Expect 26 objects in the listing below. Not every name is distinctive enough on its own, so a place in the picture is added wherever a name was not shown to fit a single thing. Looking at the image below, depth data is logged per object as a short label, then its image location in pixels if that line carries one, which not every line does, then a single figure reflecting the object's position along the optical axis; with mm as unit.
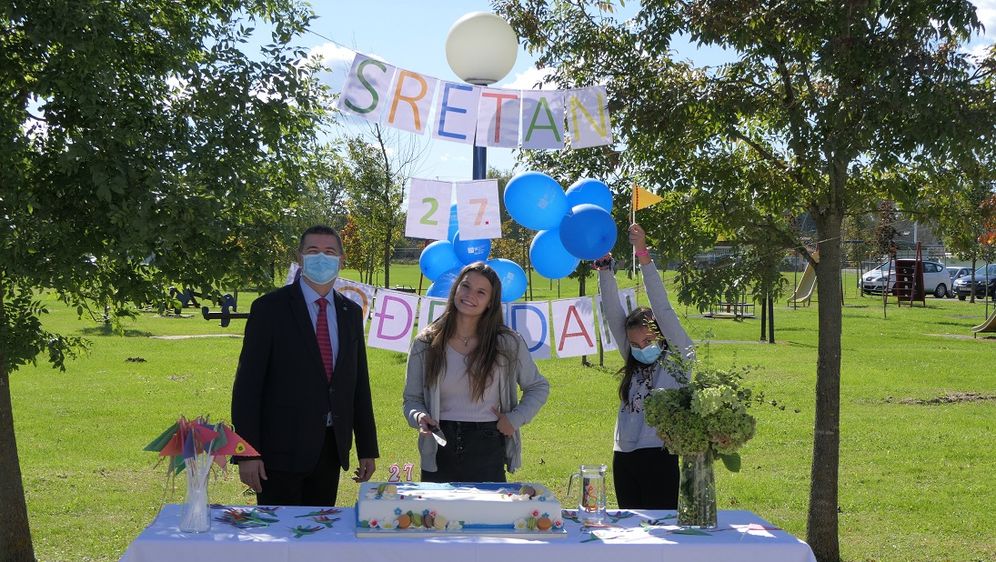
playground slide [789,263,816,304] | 30484
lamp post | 5203
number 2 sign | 5371
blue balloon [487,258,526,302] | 5574
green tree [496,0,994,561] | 5113
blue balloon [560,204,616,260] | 5051
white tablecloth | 3258
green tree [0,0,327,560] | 4566
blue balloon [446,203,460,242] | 5570
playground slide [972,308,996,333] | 23234
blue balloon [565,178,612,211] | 5398
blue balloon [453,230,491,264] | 5574
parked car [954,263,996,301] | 39406
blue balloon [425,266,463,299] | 5555
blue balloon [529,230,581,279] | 5492
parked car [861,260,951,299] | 39859
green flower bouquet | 3625
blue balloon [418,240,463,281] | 5652
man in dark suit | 4141
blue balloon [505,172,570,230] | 5285
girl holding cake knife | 4199
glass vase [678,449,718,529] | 3682
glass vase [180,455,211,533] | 3381
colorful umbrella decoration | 3385
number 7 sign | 5320
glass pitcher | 3717
